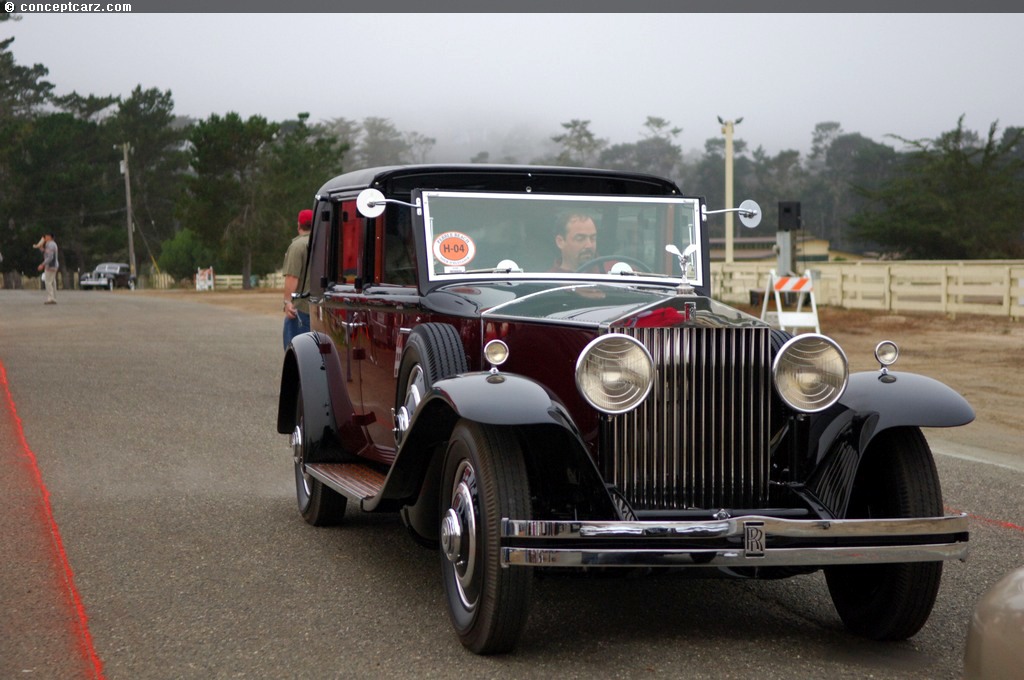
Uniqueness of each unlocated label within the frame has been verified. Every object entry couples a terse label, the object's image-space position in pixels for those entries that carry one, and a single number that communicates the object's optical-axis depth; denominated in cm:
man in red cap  1177
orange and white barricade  1920
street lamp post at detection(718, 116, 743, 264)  3759
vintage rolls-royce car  420
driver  597
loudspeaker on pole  2352
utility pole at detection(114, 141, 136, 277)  7119
